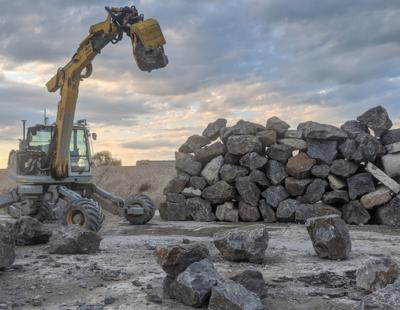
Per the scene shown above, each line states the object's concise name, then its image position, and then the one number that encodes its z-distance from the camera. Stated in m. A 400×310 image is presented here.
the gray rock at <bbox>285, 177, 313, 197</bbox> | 13.66
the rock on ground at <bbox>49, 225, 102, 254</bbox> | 8.55
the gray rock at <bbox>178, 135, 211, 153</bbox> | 15.94
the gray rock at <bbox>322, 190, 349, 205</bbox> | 13.29
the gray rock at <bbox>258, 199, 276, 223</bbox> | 13.99
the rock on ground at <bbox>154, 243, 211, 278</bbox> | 6.01
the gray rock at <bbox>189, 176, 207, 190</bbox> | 15.10
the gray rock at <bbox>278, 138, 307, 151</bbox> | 14.06
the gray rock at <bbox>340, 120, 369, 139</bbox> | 13.75
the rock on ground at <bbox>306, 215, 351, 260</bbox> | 7.86
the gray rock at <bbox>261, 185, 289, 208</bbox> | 13.95
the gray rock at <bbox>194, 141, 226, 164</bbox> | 15.30
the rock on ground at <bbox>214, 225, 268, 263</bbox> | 7.63
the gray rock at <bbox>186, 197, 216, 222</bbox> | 14.83
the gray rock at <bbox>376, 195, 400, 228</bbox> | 12.70
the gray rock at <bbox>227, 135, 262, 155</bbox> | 14.59
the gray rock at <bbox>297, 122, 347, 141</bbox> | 13.55
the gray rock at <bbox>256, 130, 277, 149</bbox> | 14.65
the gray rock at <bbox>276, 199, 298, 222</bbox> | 13.63
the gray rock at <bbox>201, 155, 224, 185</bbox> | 14.92
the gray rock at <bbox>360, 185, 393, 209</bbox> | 12.85
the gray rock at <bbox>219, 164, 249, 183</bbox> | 14.57
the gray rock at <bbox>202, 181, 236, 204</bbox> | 14.56
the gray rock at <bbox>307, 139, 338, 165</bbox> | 13.61
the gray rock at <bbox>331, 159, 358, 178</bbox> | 13.33
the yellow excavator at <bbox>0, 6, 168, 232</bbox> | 11.13
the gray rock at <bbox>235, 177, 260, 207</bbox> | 14.20
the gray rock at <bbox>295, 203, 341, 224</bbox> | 13.25
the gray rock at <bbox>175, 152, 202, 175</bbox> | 15.41
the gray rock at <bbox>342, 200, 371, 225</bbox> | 13.11
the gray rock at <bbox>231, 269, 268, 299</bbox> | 5.70
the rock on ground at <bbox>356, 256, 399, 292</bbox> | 5.91
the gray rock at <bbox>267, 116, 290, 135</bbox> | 14.87
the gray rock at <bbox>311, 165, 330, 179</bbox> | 13.56
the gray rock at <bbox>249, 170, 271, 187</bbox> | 14.24
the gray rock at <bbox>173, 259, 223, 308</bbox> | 5.45
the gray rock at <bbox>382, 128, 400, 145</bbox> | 13.47
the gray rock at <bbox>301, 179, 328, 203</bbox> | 13.55
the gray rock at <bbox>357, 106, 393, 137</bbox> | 13.66
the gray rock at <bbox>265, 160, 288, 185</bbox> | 14.07
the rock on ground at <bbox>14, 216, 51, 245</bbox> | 9.74
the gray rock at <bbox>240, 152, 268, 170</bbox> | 14.38
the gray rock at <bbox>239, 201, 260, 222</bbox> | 14.17
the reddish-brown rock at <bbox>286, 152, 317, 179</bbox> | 13.71
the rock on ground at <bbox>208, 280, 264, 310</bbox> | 5.03
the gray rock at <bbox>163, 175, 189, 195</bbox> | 15.35
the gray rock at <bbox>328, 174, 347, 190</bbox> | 13.42
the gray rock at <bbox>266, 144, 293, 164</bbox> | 14.16
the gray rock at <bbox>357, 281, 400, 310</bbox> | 4.42
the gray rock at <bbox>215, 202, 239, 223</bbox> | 14.42
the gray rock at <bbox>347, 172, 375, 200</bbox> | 13.16
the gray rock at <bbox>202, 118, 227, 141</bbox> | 16.00
